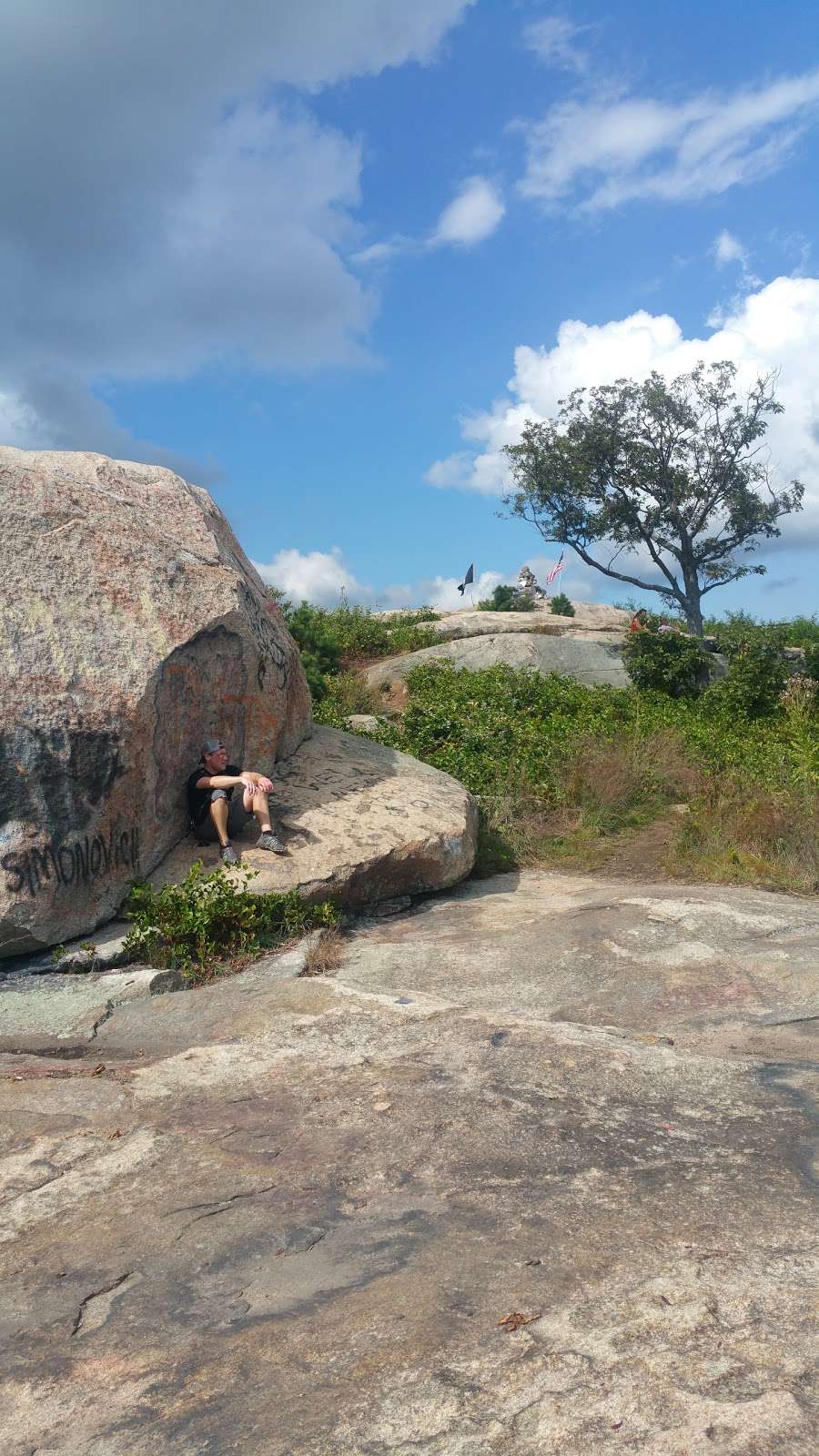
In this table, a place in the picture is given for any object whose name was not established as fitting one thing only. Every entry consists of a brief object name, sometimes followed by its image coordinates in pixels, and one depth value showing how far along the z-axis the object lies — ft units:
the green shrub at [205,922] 21.58
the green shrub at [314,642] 47.83
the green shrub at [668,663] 52.19
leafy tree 72.02
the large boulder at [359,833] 24.21
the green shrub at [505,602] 75.00
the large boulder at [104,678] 21.16
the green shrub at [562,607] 78.28
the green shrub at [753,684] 47.09
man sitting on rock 24.11
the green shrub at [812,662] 52.03
